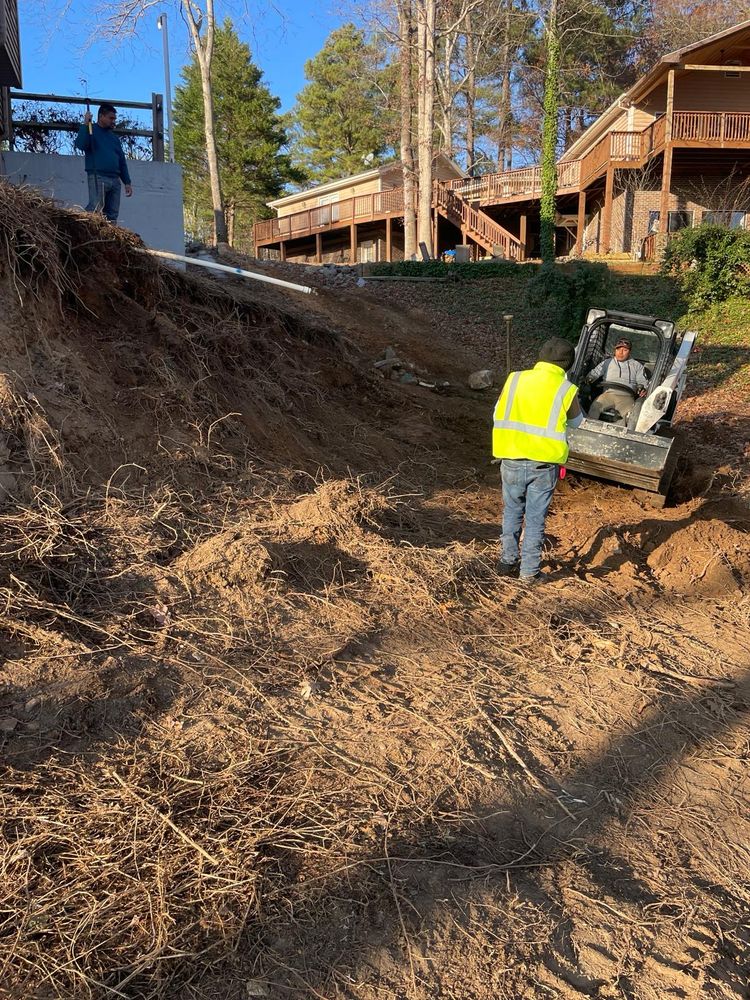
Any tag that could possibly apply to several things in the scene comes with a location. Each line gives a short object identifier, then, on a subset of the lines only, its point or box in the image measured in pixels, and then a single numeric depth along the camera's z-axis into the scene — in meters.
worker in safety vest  5.55
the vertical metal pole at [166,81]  13.81
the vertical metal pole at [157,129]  11.72
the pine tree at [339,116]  42.88
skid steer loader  7.81
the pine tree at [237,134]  40.62
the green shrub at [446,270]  21.02
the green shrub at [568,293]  17.20
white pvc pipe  8.27
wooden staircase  27.31
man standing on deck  8.80
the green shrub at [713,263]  17.64
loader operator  8.71
